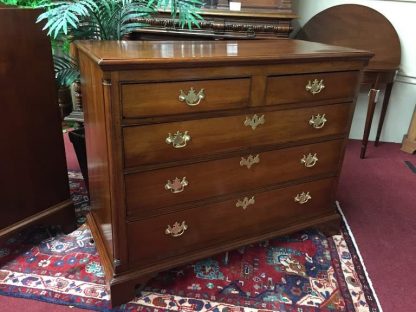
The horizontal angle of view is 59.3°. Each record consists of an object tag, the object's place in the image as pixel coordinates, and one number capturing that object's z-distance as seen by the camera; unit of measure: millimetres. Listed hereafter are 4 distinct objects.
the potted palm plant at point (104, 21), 1639
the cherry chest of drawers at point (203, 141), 1194
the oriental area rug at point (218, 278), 1462
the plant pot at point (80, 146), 1892
